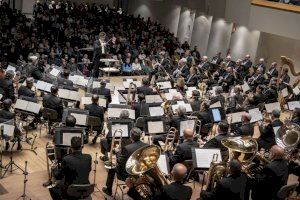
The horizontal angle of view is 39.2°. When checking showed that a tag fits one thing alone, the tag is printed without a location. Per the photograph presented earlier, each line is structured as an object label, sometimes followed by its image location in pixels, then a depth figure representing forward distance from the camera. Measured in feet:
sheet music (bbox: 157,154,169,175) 24.35
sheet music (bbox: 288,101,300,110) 45.29
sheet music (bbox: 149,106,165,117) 34.78
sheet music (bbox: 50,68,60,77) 45.62
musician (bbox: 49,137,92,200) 21.70
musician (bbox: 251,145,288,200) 24.54
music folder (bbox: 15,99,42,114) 32.55
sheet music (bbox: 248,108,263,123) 37.40
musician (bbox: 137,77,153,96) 41.73
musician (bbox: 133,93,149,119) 35.25
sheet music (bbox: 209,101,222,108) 39.83
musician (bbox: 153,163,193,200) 20.06
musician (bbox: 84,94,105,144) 34.50
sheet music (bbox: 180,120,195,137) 31.99
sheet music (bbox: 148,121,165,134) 30.83
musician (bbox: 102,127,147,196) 24.52
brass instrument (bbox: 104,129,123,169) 26.55
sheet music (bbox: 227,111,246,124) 36.58
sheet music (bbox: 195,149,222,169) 25.21
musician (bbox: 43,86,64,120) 34.99
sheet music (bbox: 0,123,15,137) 28.12
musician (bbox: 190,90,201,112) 39.06
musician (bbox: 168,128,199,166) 27.02
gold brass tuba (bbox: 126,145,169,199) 21.58
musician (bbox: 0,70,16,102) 37.68
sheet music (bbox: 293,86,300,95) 54.70
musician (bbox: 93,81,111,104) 40.34
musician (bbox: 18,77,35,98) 36.26
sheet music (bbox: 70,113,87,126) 31.99
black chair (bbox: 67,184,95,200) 20.63
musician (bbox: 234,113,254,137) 31.99
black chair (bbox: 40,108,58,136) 33.96
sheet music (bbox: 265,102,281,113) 41.14
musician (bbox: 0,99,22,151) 30.58
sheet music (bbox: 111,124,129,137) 28.60
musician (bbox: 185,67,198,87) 51.21
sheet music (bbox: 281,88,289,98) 50.67
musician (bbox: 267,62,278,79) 58.13
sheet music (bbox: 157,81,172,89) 46.55
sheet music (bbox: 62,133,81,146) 26.40
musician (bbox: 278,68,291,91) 53.21
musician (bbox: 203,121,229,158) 28.14
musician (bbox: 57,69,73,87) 41.96
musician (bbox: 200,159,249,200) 21.80
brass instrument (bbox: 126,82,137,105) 39.99
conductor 53.72
